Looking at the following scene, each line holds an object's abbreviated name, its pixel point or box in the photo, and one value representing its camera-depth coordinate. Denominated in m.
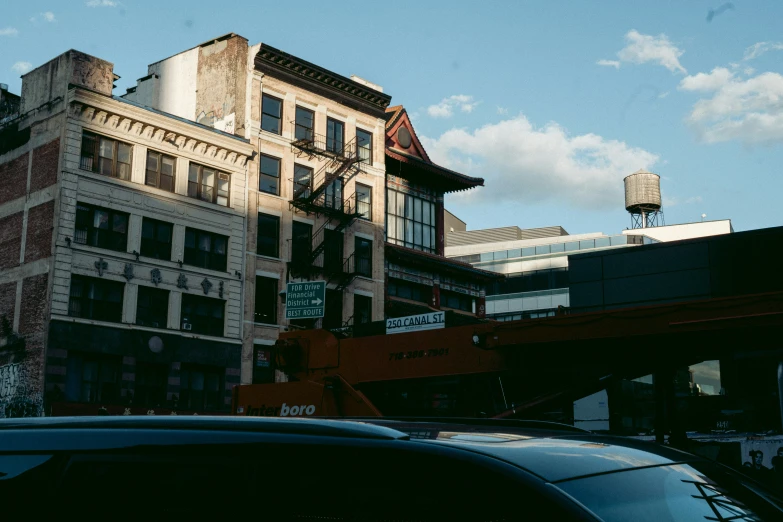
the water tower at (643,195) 100.62
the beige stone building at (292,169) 43.03
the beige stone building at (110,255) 35.28
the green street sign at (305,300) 32.34
